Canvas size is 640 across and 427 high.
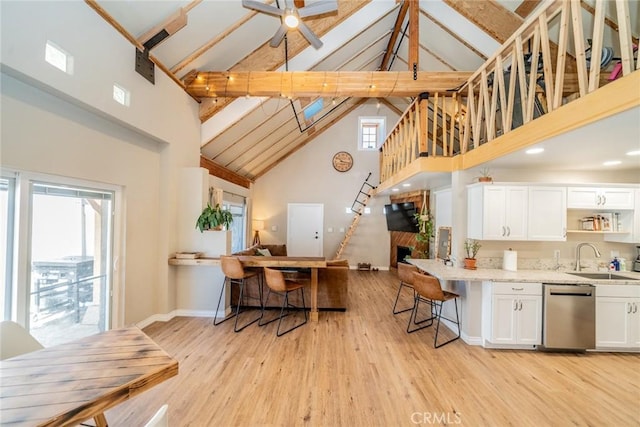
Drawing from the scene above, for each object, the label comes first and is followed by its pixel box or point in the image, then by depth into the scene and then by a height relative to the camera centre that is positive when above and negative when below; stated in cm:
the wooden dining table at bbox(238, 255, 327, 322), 398 -76
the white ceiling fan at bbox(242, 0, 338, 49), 267 +217
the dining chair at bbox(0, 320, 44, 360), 162 -85
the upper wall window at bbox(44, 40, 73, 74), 218 +134
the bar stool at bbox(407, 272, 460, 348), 326 -96
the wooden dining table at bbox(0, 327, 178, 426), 112 -86
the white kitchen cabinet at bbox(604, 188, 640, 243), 346 -3
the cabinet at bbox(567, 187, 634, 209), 345 +30
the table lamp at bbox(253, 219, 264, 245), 837 -39
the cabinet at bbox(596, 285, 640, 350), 311 -116
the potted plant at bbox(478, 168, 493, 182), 361 +66
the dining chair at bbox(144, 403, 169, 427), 95 -79
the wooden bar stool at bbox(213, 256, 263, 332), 371 -83
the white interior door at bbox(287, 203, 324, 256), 840 -45
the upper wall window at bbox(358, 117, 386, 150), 838 +275
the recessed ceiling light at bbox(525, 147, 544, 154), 279 +75
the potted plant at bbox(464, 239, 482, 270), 367 -49
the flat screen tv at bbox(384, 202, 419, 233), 682 -1
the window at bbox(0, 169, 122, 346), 216 -43
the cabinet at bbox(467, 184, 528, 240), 348 +9
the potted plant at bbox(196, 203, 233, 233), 412 -9
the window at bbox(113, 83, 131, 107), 290 +135
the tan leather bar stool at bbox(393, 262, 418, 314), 403 -89
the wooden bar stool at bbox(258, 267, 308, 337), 359 -100
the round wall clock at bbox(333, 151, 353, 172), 839 +177
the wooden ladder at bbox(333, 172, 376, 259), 812 +41
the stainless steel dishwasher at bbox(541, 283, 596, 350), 308 -116
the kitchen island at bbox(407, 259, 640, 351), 311 -107
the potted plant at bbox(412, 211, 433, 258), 620 -24
